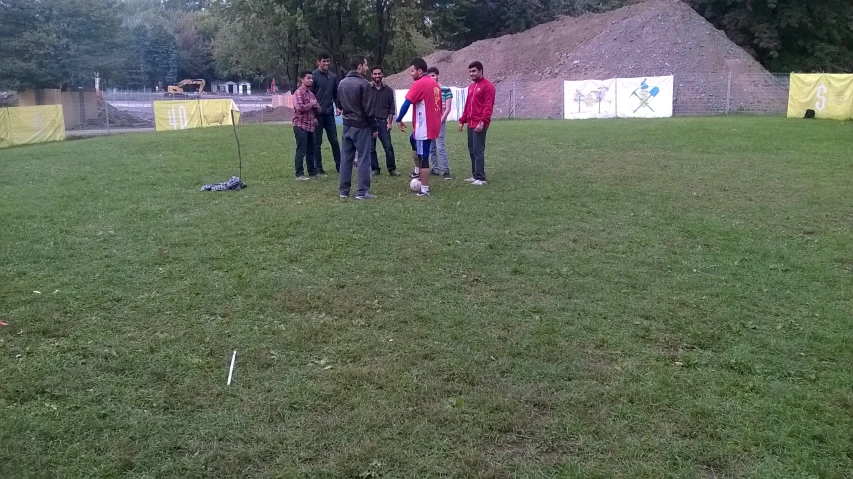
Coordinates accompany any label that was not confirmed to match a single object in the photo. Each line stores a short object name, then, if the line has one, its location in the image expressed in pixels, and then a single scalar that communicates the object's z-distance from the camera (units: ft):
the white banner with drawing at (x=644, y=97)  88.43
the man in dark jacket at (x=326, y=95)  33.01
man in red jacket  30.53
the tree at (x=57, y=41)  128.26
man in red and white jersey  28.48
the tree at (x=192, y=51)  246.27
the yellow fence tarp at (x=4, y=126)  68.01
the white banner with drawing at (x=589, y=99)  90.53
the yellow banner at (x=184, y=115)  90.89
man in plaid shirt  31.83
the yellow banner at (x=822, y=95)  71.26
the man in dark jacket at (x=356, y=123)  27.27
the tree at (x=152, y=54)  182.30
